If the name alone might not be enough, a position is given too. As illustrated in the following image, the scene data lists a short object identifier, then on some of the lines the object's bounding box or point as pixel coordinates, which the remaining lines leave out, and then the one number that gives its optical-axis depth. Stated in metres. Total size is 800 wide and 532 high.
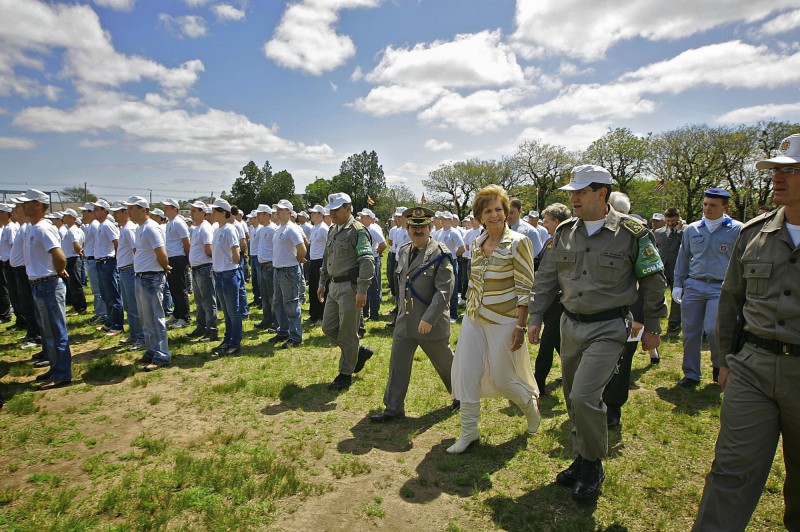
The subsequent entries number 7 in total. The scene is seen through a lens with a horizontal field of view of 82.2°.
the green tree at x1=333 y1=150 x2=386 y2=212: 91.25
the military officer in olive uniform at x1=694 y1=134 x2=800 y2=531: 2.37
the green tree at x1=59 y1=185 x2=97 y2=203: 40.82
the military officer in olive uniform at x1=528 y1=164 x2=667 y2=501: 3.32
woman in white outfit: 4.12
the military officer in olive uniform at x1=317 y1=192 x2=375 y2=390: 6.09
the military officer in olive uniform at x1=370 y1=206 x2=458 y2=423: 4.87
